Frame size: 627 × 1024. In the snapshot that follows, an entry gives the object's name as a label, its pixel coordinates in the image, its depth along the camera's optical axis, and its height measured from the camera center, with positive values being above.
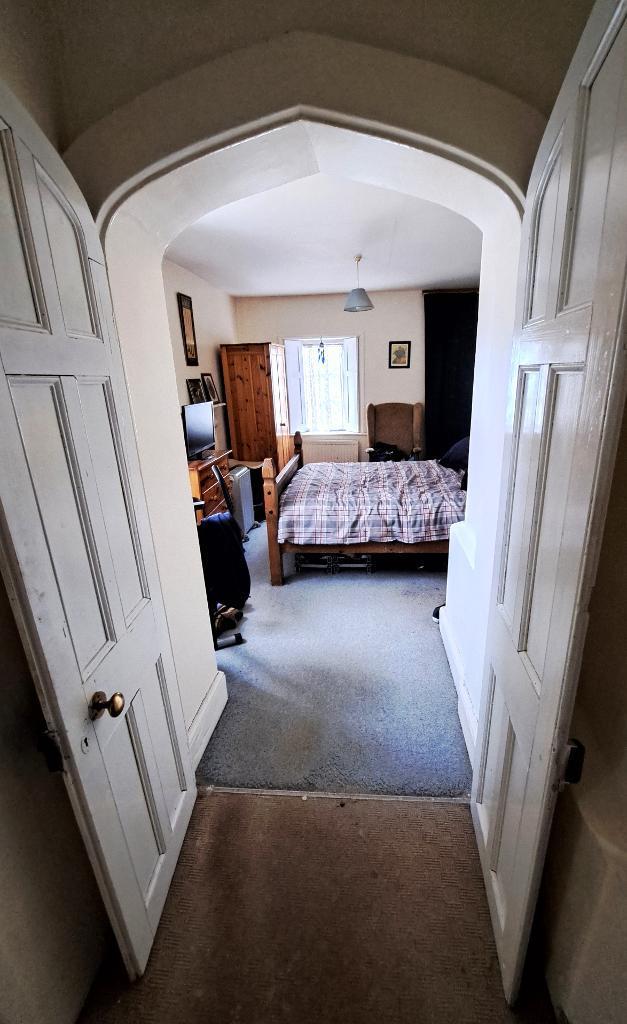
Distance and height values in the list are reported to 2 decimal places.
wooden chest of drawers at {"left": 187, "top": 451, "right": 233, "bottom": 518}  3.42 -0.80
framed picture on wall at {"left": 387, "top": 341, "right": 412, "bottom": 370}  5.69 +0.34
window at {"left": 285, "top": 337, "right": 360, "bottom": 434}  5.86 -0.01
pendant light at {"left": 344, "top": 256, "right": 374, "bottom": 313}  3.83 +0.71
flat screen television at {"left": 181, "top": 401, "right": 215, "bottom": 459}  3.63 -0.34
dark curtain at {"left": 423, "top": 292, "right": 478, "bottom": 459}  5.46 +0.15
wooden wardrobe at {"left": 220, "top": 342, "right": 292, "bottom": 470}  4.79 -0.16
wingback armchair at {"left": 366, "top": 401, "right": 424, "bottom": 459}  5.87 -0.62
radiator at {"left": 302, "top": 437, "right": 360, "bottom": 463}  6.09 -0.94
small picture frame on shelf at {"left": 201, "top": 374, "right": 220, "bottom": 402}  4.40 +0.02
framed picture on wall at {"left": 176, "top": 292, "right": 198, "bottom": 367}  3.89 +0.58
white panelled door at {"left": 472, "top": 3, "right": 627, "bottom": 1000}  0.63 -0.15
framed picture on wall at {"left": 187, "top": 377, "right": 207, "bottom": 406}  4.07 +0.00
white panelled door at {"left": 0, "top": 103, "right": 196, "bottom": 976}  0.79 -0.30
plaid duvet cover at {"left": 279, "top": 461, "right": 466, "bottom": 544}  3.18 -0.98
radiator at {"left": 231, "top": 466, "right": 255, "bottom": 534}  4.18 -1.09
